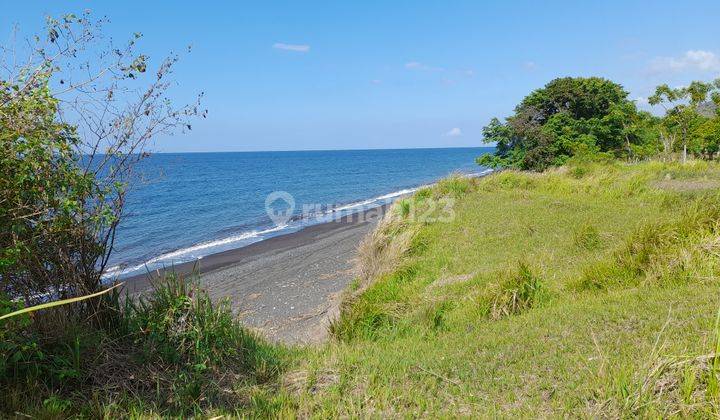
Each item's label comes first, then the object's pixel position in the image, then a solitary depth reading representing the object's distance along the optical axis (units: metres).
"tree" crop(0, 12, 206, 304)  3.55
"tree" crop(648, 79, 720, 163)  29.27
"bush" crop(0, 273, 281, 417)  3.49
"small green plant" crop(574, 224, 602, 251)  8.99
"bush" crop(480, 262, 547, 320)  6.37
